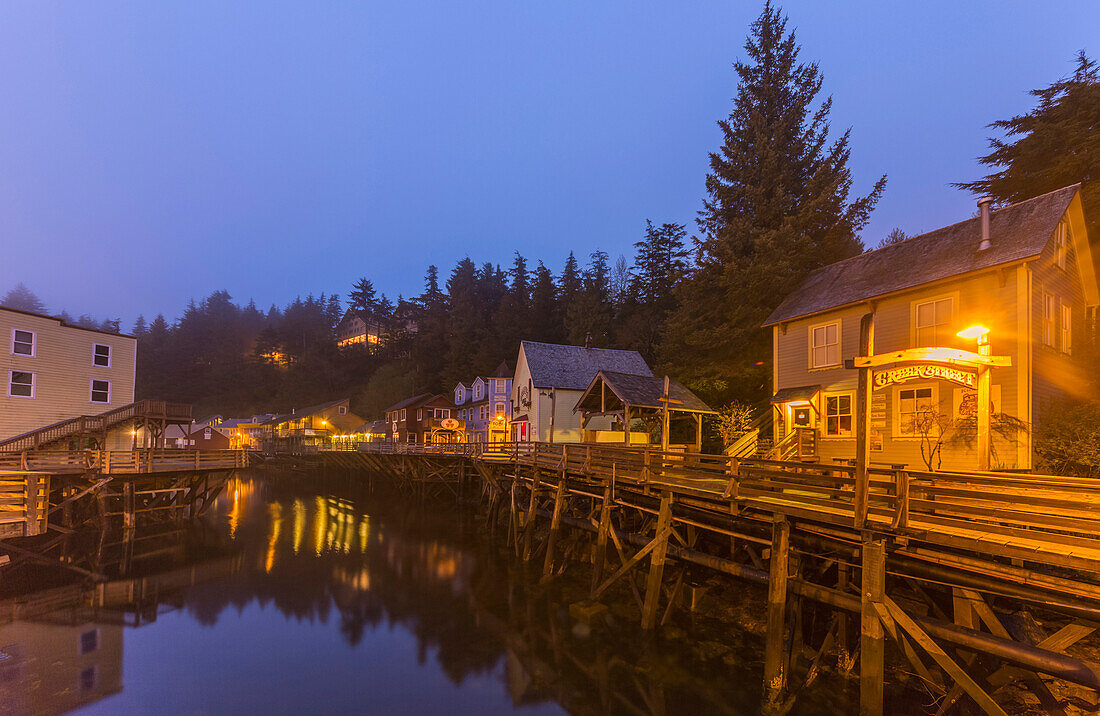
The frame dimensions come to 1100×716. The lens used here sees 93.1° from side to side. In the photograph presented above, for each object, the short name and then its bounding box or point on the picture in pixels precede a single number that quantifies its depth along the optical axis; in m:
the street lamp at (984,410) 9.43
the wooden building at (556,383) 34.06
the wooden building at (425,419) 52.97
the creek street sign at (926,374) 8.96
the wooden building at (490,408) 42.09
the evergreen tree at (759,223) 25.52
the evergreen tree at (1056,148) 18.88
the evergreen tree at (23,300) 121.06
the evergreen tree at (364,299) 105.69
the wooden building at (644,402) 19.98
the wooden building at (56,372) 24.27
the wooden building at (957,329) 13.28
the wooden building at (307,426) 63.83
